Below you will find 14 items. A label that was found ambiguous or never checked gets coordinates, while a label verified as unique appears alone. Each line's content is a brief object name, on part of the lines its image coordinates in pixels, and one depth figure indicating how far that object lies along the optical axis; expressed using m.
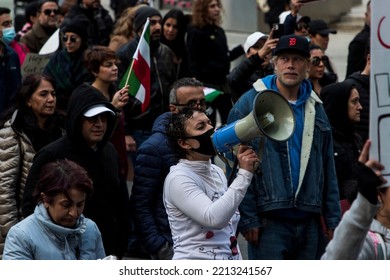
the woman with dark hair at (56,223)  11.20
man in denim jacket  13.24
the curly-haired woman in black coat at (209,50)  23.58
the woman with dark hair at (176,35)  23.65
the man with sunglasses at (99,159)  13.89
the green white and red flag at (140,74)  17.04
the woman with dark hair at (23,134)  14.51
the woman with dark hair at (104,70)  17.33
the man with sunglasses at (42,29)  24.65
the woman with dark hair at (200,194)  11.64
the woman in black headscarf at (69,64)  19.64
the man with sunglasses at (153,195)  13.91
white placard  8.76
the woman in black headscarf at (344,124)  15.82
